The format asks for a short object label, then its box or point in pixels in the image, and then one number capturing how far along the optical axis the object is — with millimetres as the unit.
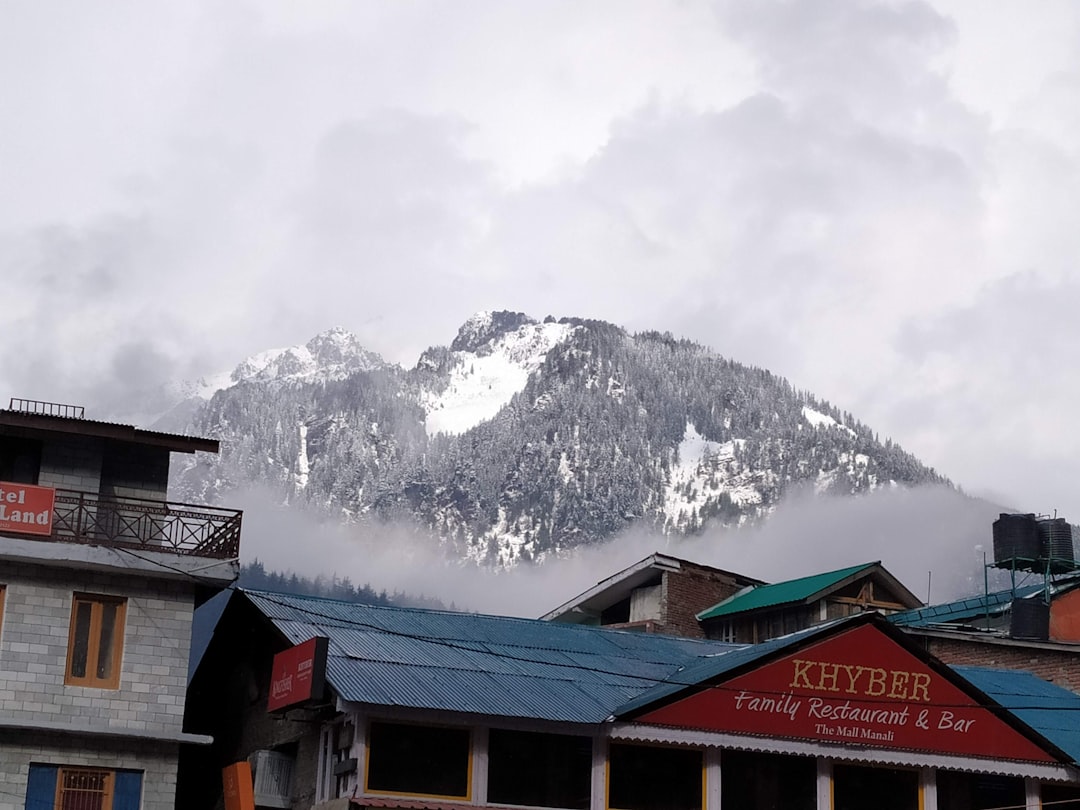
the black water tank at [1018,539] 63594
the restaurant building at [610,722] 36594
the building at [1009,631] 51656
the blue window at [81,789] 38500
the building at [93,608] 38906
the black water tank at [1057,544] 63688
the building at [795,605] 59406
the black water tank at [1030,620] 55750
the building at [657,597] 60062
